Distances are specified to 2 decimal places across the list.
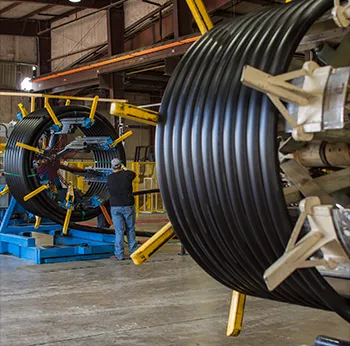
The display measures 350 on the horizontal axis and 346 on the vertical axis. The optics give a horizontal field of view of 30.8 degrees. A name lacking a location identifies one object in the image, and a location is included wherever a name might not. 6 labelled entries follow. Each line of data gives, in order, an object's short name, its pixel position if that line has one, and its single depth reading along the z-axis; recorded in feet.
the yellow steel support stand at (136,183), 56.93
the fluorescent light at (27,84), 71.41
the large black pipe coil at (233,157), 8.11
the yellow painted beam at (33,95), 32.81
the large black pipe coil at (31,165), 32.42
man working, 32.35
